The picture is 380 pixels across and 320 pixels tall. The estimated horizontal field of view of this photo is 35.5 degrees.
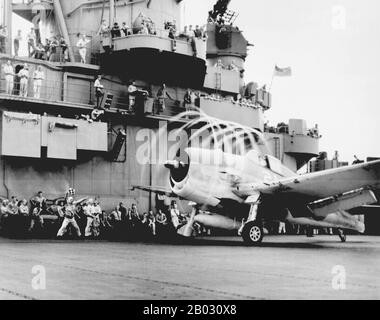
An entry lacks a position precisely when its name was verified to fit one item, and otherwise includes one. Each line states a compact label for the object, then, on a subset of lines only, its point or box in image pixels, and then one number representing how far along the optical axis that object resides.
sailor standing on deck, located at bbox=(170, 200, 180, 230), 23.62
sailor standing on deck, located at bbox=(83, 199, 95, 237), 21.62
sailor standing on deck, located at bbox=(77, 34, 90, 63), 24.70
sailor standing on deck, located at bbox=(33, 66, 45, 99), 22.67
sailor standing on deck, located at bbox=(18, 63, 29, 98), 22.17
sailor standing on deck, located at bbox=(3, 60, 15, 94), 22.03
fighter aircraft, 18.34
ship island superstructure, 22.23
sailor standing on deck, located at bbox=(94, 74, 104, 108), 23.66
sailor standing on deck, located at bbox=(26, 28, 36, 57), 24.36
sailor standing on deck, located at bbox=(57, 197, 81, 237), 20.52
